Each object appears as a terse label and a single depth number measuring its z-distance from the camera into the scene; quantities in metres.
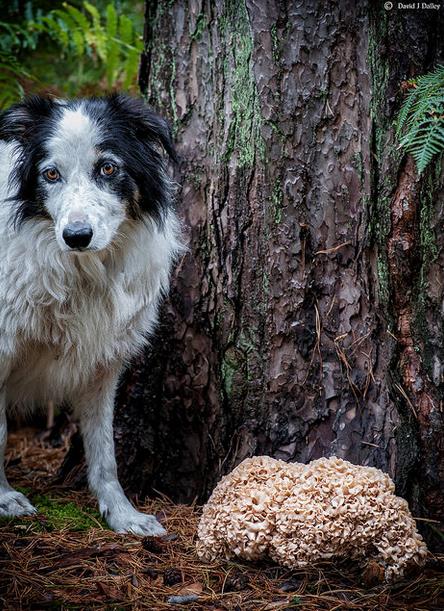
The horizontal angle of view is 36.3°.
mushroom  2.88
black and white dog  3.12
